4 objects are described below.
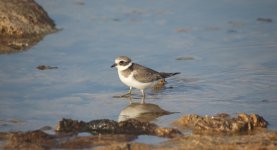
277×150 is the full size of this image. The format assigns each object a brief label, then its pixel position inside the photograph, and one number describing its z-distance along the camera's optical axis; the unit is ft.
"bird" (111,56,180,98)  38.86
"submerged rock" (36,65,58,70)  42.91
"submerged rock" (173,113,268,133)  30.73
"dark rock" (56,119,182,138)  30.22
